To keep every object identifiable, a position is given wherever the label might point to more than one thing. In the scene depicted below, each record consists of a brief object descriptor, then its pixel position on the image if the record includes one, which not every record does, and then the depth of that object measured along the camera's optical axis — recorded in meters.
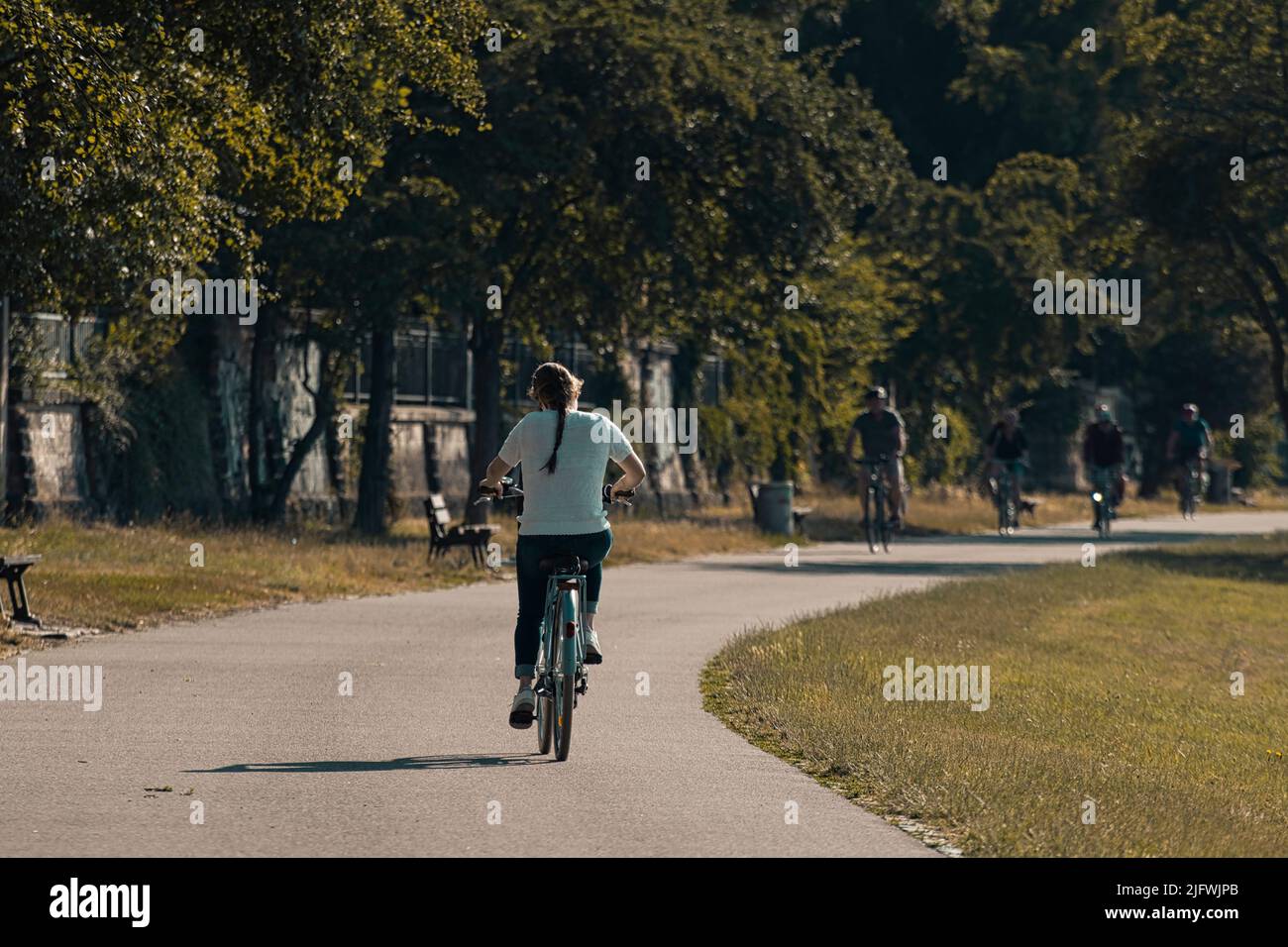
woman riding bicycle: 11.11
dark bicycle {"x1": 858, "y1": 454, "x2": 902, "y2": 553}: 28.31
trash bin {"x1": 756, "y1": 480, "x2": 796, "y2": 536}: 36.00
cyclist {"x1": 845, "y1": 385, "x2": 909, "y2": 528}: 27.38
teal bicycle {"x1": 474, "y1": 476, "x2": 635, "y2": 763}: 10.80
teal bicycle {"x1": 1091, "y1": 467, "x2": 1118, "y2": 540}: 33.34
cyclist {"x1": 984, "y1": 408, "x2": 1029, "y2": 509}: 33.62
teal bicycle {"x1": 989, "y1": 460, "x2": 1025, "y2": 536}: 35.66
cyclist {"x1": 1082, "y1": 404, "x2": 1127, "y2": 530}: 32.44
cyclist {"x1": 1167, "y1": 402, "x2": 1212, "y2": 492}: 38.88
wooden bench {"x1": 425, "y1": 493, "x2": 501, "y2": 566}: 25.48
